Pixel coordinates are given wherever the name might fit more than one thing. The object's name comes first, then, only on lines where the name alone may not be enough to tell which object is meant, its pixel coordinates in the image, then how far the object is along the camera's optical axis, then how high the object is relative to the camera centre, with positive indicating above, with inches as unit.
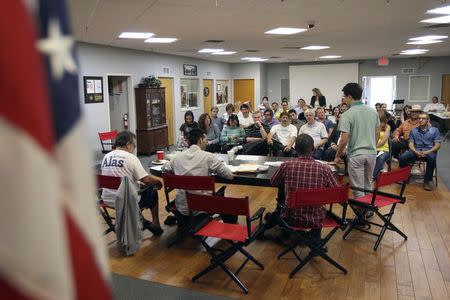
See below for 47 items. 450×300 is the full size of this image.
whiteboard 643.5 +27.4
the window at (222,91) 617.5 +10.3
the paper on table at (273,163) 178.5 -30.1
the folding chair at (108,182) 151.0 -31.2
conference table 155.0 -30.9
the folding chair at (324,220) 129.2 -43.8
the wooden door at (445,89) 613.0 +7.7
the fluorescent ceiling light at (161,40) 323.3 +48.1
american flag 20.7 -3.8
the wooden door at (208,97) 565.3 +1.2
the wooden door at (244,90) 666.2 +11.9
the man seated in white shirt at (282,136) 271.0 -26.9
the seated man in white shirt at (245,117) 314.4 -15.9
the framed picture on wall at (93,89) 328.2 +9.0
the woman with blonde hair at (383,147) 247.0 -32.4
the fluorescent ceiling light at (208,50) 418.1 +51.1
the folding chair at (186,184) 147.2 -31.9
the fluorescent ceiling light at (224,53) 455.5 +52.0
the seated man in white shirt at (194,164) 156.9 -25.9
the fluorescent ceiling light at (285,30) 277.5 +47.2
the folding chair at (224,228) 125.0 -44.3
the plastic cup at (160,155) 194.3 -27.4
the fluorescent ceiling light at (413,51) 487.9 +54.9
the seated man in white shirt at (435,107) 540.5 -17.4
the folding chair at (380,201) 155.2 -43.2
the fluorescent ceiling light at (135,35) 284.1 +46.8
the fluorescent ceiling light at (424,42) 382.3 +51.0
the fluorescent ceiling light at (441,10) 210.7 +45.3
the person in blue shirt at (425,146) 253.3 -33.4
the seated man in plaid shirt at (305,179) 138.3 -28.7
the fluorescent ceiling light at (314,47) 414.3 +50.9
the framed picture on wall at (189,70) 498.3 +36.1
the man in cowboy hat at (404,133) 277.9 -27.4
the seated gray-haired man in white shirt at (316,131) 264.4 -23.2
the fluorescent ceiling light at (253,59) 563.8 +55.6
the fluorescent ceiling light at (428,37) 340.5 +49.7
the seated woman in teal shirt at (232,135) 273.6 -25.7
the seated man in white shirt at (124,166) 156.8 -26.0
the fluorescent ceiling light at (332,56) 550.9 +54.8
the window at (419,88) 626.5 +10.2
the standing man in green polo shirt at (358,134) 178.2 -17.2
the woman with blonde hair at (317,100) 480.9 -4.9
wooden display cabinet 392.2 -21.6
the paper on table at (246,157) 195.6 -29.9
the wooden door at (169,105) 461.1 -7.5
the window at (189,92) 501.0 +8.1
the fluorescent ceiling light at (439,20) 242.9 +46.2
